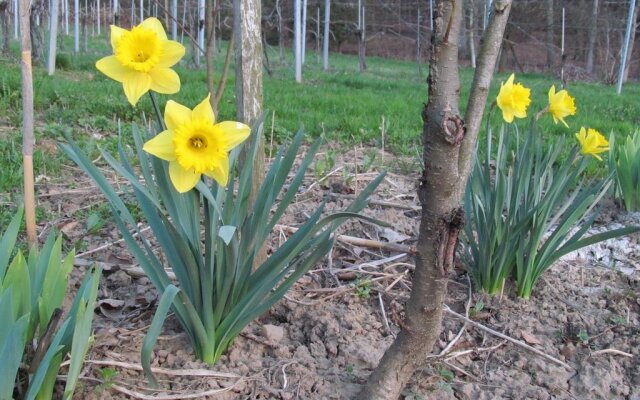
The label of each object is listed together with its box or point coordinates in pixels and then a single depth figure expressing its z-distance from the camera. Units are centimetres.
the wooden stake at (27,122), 159
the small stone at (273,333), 175
